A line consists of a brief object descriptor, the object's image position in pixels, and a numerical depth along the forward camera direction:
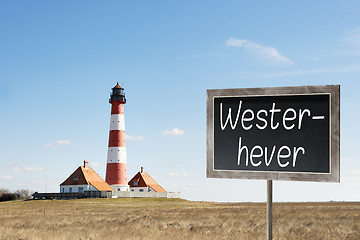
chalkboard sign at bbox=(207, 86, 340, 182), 5.12
